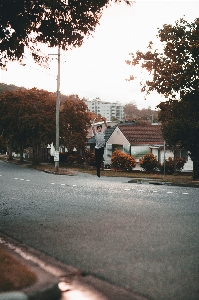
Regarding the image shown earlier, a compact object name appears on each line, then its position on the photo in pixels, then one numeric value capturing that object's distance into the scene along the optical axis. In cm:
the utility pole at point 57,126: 3288
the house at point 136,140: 4925
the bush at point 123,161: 3606
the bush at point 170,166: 3559
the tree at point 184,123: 2317
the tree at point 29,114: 4528
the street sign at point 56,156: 3281
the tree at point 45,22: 900
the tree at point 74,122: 4897
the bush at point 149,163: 3588
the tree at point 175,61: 2202
